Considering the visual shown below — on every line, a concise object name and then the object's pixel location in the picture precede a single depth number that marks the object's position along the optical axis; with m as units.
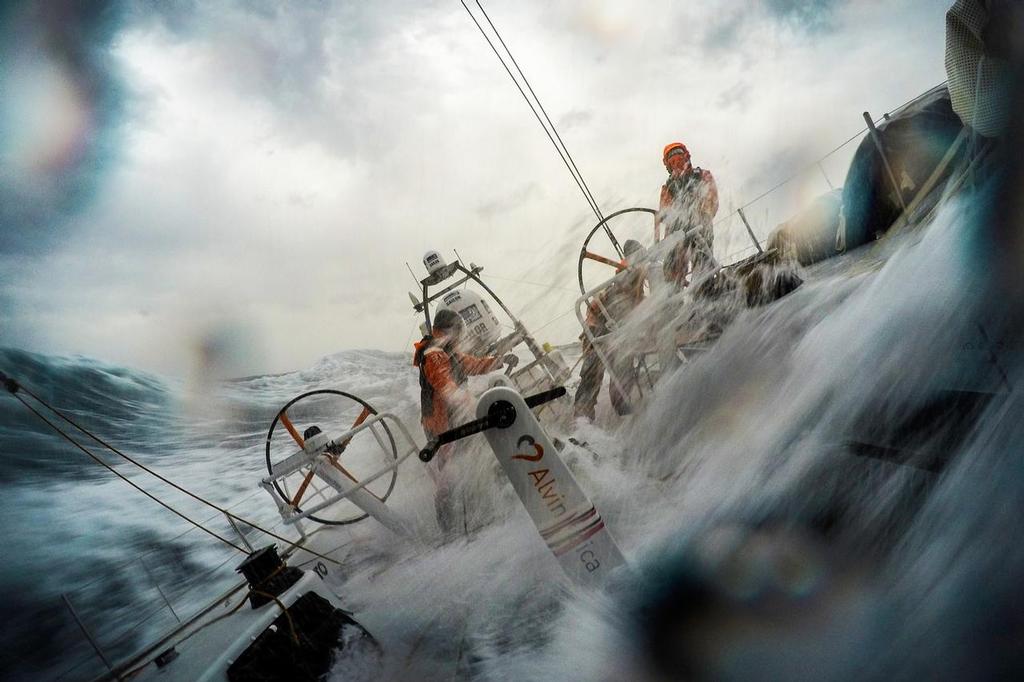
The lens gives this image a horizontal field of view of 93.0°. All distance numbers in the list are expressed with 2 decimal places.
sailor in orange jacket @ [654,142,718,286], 4.18
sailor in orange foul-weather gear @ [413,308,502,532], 4.47
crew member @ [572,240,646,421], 4.46
